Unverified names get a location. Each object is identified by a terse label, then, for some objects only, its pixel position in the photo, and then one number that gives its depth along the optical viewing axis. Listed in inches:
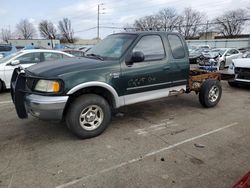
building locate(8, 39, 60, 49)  1845.5
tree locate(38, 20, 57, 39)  3398.1
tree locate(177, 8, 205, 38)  2741.1
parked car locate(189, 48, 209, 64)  767.7
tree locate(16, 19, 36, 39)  3695.9
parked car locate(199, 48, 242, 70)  647.8
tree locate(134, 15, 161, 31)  2706.7
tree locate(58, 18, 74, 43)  3312.0
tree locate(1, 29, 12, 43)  3814.5
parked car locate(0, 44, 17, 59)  677.8
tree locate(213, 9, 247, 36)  2600.9
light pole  1776.3
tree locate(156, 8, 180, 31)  2704.2
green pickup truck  146.1
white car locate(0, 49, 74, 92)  308.5
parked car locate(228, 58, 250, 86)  316.6
